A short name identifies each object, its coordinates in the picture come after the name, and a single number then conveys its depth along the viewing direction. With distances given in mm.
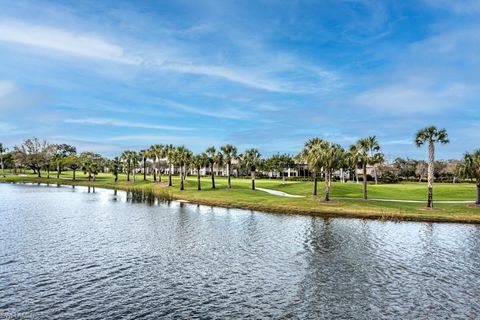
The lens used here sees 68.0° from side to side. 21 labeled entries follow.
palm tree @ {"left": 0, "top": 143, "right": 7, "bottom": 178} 192125
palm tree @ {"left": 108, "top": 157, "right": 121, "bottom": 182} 150875
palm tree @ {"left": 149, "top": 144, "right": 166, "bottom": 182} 133225
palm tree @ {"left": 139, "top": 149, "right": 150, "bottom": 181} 142700
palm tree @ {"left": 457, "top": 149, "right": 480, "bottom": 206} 65812
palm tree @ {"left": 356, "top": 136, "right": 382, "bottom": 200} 74938
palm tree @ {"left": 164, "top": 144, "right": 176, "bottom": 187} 111312
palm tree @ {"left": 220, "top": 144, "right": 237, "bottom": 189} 105500
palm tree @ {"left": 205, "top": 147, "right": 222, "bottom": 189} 105812
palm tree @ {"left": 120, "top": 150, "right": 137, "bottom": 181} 149875
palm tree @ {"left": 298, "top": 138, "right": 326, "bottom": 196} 69812
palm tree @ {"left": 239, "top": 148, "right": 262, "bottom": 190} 109375
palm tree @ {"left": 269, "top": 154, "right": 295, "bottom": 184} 173438
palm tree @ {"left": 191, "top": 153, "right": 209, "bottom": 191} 108000
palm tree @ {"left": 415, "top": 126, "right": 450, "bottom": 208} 60562
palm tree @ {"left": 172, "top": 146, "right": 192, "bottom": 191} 106250
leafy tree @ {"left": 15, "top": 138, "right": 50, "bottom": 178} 186250
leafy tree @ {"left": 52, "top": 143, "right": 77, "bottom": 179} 184375
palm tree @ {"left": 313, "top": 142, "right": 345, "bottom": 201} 68688
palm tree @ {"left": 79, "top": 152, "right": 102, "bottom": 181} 154775
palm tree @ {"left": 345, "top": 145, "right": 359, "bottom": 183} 76919
